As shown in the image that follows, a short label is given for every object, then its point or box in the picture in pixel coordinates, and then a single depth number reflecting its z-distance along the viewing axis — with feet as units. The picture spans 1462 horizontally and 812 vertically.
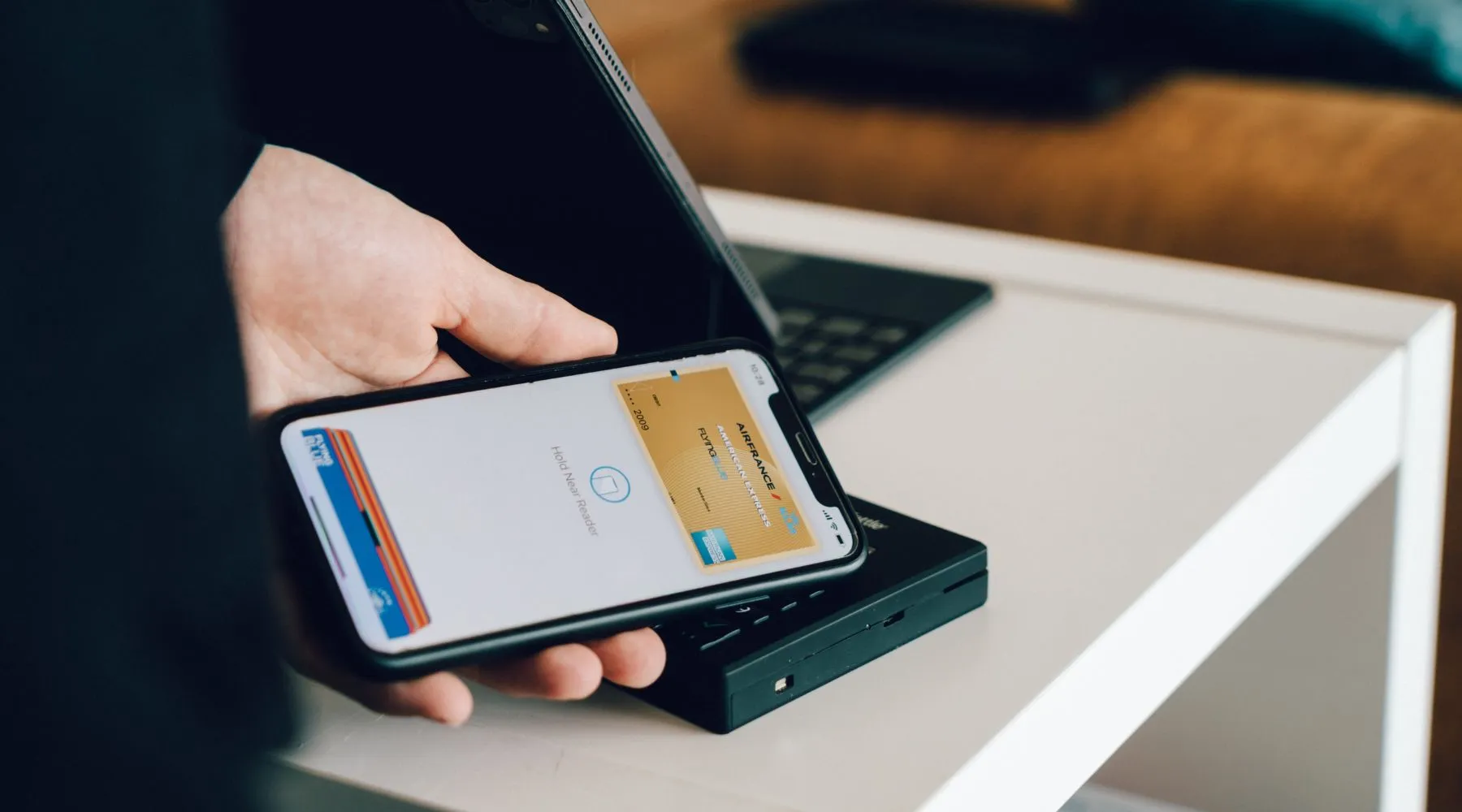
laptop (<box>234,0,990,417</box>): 2.70
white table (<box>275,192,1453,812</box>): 2.40
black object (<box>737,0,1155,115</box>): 5.25
